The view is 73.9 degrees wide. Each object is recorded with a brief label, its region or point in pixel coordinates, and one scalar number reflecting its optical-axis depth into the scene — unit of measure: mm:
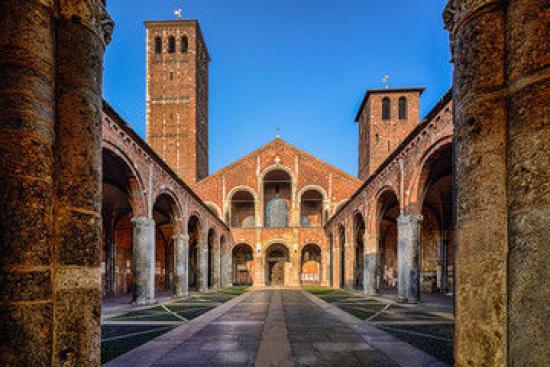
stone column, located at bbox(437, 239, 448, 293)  19406
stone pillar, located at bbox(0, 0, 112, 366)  2158
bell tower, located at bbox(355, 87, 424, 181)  35531
